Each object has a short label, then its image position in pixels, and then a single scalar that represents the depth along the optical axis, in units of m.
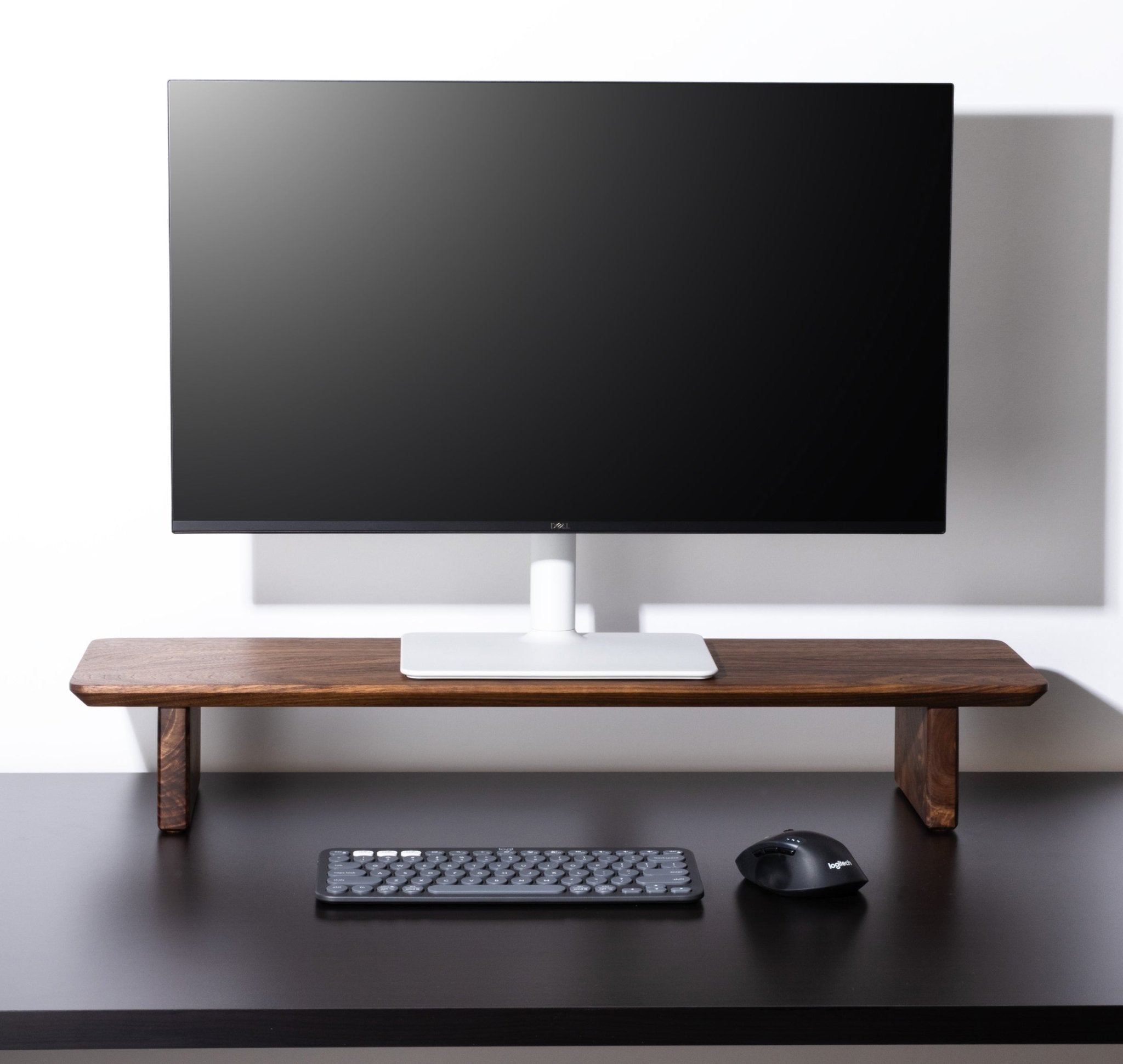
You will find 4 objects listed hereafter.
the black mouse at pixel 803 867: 2.07
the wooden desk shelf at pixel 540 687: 2.17
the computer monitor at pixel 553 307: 2.19
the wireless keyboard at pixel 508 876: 2.05
